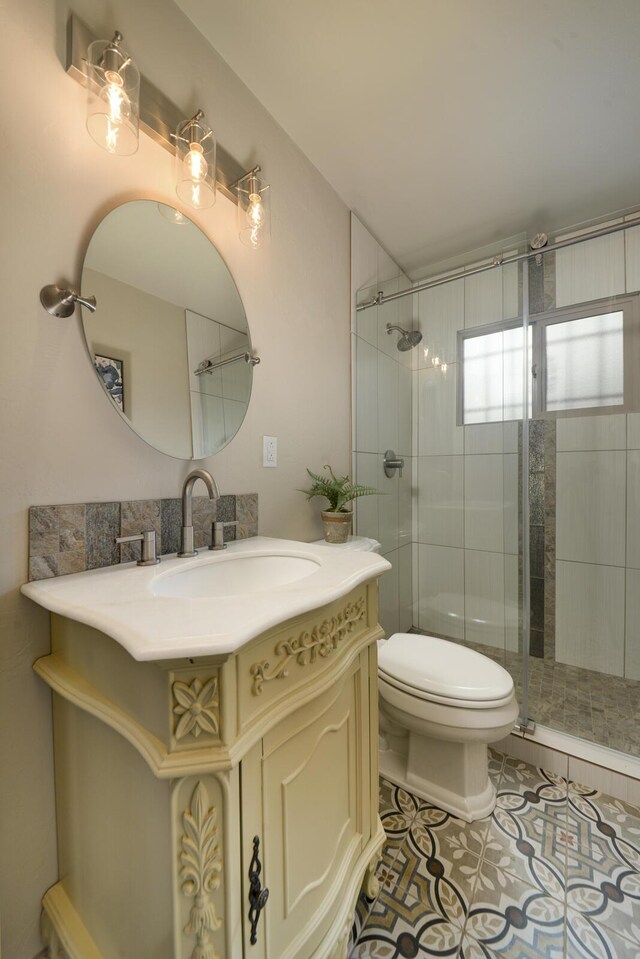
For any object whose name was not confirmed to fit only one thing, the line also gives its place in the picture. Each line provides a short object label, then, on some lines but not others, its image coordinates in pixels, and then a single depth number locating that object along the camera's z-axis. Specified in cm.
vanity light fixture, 82
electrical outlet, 131
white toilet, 116
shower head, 193
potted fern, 144
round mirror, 88
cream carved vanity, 51
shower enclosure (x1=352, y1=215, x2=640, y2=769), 168
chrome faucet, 95
